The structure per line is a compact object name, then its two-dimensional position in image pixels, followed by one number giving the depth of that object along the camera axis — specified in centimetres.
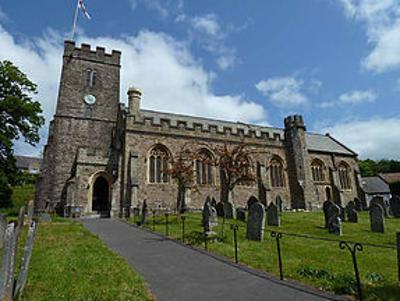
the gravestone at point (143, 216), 1517
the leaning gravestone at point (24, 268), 435
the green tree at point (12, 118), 2070
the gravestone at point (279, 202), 2327
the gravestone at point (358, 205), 2385
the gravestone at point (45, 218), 1620
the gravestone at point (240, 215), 1541
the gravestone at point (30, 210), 1197
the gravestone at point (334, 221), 1118
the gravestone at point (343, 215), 1642
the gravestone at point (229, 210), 1638
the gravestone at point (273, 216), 1387
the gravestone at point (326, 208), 1297
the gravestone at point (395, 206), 1789
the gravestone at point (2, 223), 972
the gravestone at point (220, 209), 1763
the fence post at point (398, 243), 471
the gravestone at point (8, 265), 359
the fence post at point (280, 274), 534
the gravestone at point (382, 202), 1728
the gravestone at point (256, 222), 982
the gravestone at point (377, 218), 1174
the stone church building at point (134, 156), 2141
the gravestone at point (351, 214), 1551
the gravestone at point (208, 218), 1027
